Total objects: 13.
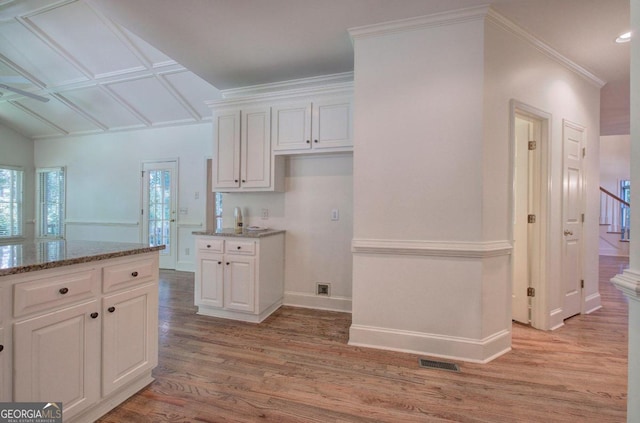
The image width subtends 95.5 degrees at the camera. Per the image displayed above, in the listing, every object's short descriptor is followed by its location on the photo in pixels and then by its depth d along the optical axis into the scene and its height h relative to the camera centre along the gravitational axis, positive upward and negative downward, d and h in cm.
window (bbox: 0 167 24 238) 611 +16
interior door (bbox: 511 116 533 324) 294 -10
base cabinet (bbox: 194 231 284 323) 301 -70
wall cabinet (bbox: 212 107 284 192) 334 +69
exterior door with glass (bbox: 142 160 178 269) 541 +9
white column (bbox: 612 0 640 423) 100 -14
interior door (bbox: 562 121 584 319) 298 -6
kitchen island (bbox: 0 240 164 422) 125 -57
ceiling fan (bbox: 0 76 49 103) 322 +146
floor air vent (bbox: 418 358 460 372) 214 -114
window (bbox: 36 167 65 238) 632 +19
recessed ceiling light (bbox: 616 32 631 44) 253 +156
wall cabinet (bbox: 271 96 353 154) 307 +94
